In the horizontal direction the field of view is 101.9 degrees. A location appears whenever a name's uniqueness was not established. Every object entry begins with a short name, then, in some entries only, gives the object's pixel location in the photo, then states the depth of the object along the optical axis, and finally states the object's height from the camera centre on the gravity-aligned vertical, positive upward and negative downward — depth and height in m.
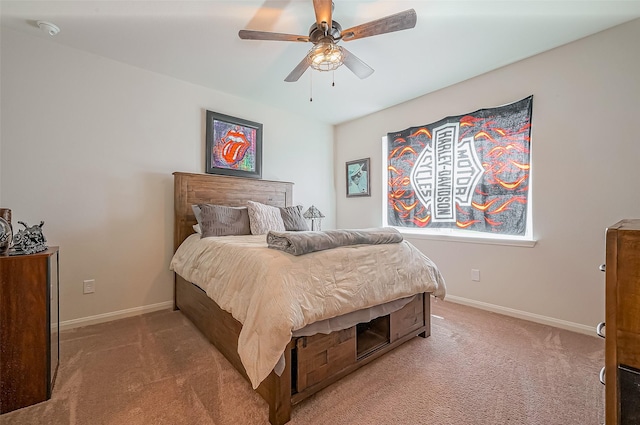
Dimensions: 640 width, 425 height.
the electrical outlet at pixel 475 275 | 2.85 -0.70
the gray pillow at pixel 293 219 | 3.10 -0.10
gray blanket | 1.50 -0.18
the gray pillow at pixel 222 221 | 2.53 -0.10
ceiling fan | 1.63 +1.20
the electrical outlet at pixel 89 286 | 2.41 -0.71
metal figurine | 1.47 -0.19
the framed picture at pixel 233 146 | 3.15 +0.83
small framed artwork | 4.07 +0.54
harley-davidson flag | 2.61 +0.47
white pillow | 2.76 -0.09
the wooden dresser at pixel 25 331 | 1.36 -0.66
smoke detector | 2.04 +1.47
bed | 1.31 -0.81
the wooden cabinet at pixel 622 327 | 0.72 -0.32
